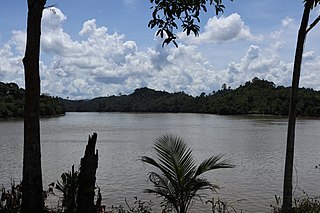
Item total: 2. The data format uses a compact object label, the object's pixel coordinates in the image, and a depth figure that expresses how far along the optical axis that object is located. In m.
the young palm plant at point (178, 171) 5.68
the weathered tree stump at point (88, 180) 5.34
